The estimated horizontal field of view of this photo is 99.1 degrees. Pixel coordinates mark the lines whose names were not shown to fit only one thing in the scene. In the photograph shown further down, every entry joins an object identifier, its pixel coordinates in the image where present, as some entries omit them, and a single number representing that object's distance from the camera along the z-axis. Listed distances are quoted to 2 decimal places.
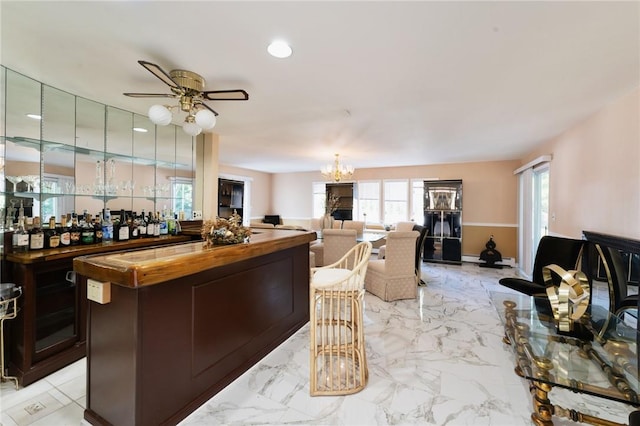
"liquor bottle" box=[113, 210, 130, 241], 2.69
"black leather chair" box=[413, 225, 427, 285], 4.35
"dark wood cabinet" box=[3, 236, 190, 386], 2.00
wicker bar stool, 1.91
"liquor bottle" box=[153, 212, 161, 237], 3.04
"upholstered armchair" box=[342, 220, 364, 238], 6.32
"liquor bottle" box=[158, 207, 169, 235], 3.17
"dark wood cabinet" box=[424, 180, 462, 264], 6.20
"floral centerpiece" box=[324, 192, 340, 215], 7.48
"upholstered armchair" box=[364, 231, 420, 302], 3.80
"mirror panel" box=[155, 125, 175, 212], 3.42
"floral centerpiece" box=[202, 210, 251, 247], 1.99
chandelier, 5.29
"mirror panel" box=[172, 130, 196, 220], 3.64
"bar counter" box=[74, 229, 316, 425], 1.42
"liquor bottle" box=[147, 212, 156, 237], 3.00
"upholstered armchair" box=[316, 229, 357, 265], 4.21
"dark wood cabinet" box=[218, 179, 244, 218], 6.98
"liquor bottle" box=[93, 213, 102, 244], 2.55
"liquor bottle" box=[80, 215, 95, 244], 2.47
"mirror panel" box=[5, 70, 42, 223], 2.22
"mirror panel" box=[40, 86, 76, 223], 2.46
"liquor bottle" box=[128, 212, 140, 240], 2.82
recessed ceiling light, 1.79
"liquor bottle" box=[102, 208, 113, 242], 2.60
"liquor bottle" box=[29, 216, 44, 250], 2.15
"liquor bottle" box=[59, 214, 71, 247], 2.32
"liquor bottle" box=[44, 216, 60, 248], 2.24
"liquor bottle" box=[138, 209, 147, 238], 2.90
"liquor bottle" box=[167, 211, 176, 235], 3.25
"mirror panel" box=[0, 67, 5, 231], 2.14
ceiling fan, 2.09
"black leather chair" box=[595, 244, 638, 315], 2.36
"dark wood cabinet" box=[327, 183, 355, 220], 7.66
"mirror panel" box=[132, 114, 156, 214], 3.21
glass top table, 1.50
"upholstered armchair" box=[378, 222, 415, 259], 5.95
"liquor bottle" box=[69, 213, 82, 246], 2.39
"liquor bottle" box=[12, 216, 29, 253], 2.07
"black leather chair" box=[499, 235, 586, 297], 2.91
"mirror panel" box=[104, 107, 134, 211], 2.96
